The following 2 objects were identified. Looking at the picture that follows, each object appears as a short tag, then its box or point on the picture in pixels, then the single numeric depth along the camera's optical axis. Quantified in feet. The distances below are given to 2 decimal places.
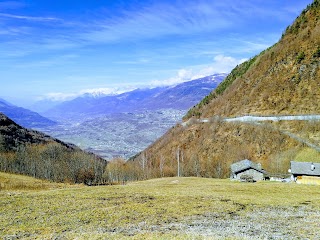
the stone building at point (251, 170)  311.06
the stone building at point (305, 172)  262.47
